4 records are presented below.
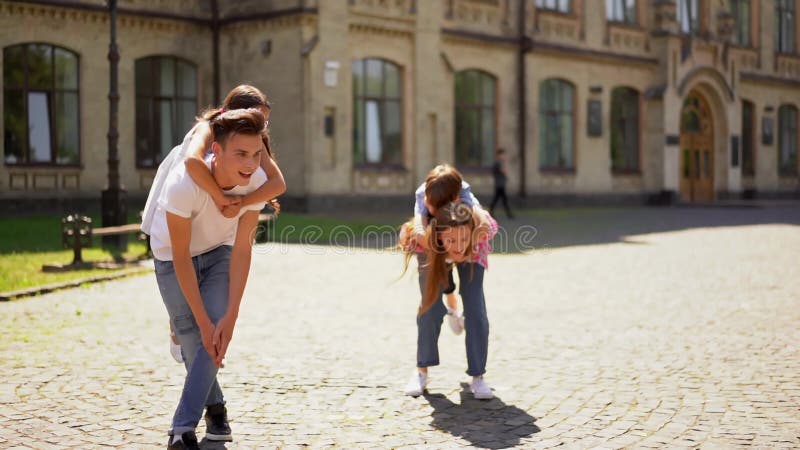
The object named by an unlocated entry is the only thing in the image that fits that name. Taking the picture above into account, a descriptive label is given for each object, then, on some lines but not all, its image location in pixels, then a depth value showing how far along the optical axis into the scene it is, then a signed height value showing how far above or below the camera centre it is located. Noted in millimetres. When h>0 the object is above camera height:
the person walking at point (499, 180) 23312 +42
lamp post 14891 +213
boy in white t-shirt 4086 -318
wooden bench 12406 -625
